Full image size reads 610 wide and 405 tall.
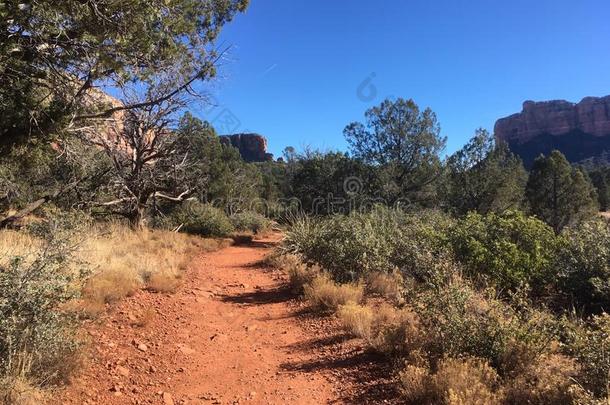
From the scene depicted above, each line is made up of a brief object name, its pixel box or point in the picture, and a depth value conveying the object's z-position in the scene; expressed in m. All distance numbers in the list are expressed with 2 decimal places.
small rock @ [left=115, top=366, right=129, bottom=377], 4.29
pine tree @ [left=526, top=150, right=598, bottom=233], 25.67
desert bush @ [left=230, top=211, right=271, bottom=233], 23.62
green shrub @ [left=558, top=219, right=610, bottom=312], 5.62
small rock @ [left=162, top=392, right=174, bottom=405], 3.84
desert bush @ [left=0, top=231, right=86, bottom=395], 3.35
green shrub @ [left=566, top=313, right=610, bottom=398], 3.08
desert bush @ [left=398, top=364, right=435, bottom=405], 3.61
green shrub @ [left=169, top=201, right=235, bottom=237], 19.33
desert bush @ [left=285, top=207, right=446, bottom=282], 7.84
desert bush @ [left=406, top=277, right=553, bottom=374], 3.90
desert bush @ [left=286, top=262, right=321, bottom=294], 8.34
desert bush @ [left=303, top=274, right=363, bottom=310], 6.77
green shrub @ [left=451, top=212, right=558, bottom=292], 6.56
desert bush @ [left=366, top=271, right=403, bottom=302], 7.07
